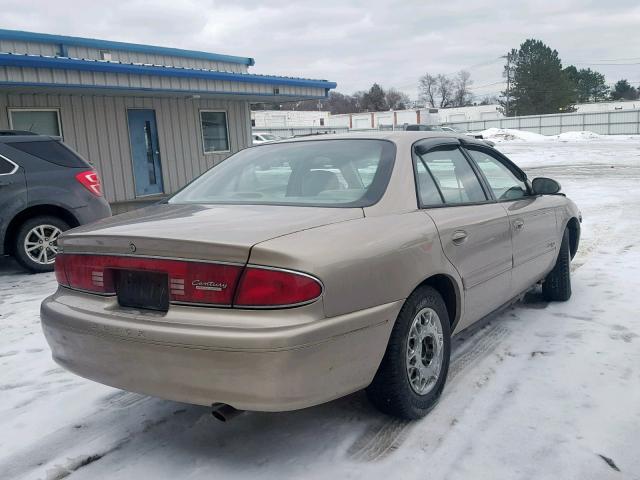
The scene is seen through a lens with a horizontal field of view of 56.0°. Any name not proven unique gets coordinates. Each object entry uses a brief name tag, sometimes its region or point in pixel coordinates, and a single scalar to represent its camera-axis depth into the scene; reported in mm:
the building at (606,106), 79125
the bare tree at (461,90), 112125
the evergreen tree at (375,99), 107150
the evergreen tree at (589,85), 92250
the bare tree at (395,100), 112050
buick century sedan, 2453
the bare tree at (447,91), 112125
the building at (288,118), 73562
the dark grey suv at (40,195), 6754
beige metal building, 11523
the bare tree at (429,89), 111250
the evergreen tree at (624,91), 99975
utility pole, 78012
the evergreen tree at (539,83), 70250
